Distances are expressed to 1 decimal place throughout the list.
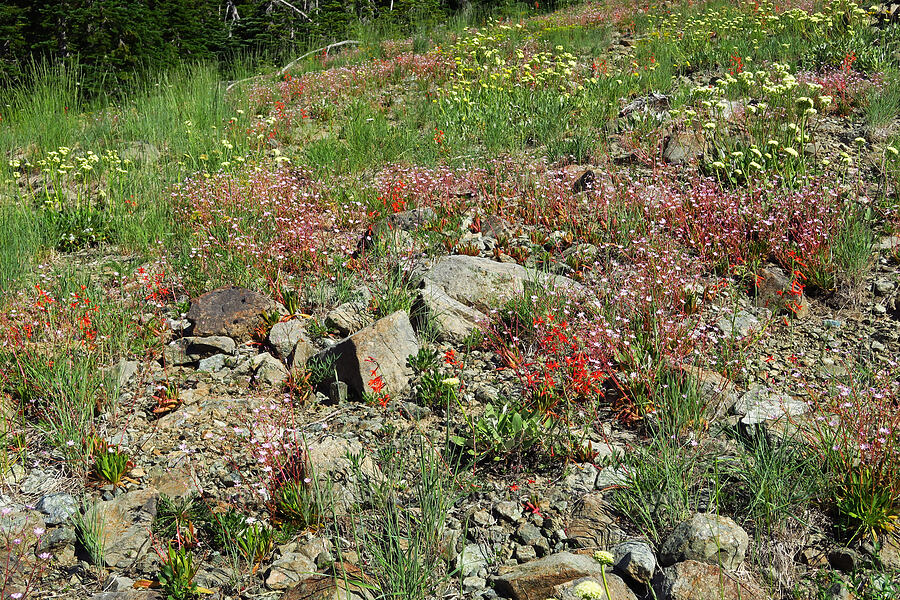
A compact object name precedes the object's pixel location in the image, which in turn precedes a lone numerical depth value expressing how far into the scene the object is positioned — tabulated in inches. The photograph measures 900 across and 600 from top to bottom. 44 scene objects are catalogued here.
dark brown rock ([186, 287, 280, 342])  180.9
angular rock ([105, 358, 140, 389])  154.0
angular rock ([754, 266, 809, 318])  178.5
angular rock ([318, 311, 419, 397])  155.8
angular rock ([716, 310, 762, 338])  170.6
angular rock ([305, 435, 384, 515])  122.0
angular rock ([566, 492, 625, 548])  113.7
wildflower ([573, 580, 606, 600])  73.9
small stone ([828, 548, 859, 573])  103.6
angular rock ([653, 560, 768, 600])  95.3
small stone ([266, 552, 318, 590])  107.1
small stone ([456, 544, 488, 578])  109.4
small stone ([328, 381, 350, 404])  155.8
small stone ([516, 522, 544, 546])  115.5
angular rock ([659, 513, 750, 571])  101.9
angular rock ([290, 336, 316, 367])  167.9
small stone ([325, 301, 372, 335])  184.9
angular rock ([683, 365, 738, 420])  139.3
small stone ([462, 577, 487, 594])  105.4
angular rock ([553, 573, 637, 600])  95.6
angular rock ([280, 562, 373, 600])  97.5
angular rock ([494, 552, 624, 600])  98.6
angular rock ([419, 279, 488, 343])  176.1
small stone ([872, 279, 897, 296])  181.8
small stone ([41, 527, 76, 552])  114.2
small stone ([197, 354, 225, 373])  171.2
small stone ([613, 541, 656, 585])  102.6
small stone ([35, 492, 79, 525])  119.3
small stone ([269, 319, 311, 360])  175.0
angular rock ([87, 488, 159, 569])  112.4
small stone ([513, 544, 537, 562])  112.4
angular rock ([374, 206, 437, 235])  233.8
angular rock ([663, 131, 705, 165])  263.6
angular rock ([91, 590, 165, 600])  100.7
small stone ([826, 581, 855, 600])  97.4
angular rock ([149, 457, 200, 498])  126.8
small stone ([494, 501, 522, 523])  120.6
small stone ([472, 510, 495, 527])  120.1
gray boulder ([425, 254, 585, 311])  186.9
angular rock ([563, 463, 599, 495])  126.7
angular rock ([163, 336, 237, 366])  175.3
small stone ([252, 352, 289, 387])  164.6
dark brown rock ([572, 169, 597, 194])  248.2
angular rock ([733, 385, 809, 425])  130.8
